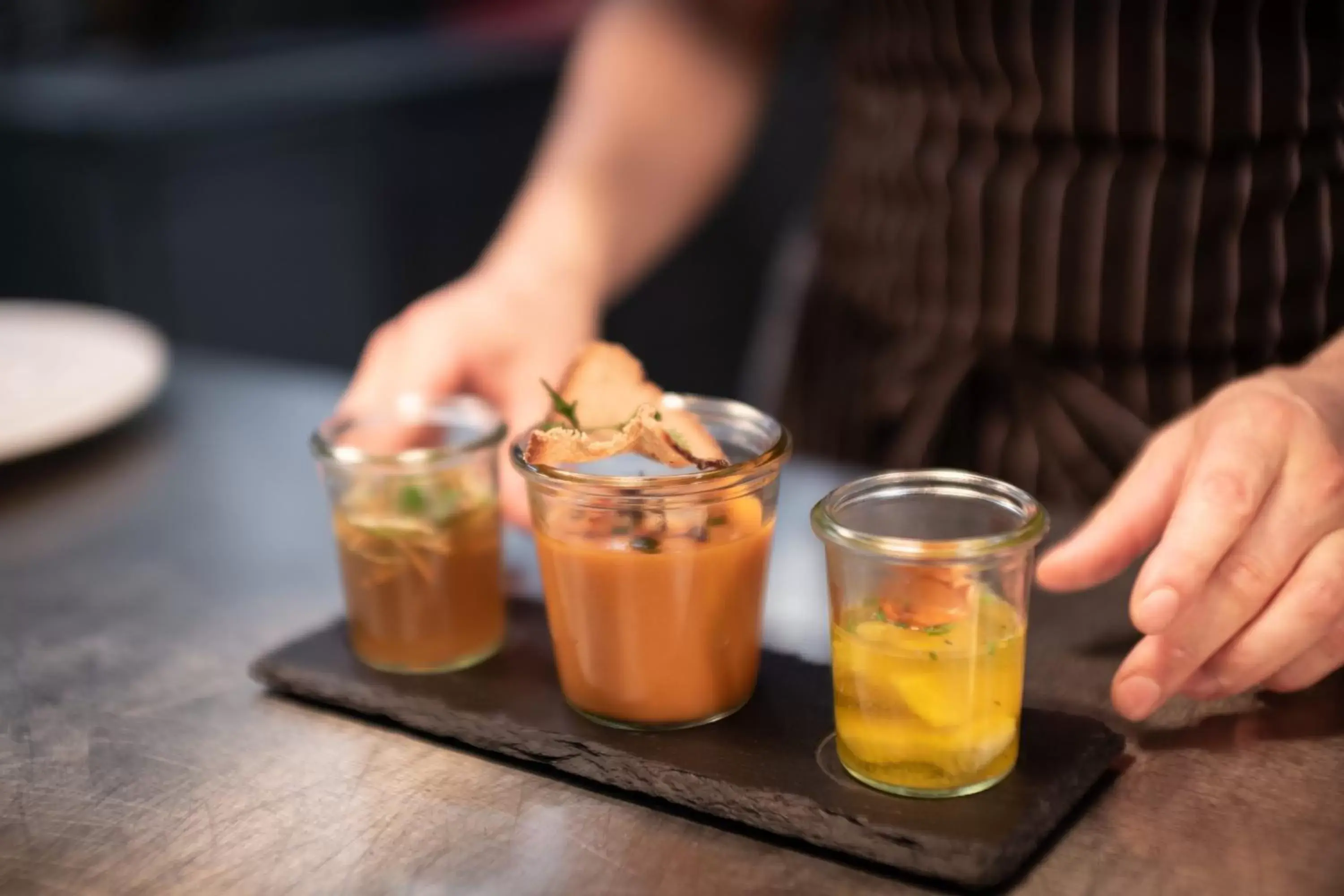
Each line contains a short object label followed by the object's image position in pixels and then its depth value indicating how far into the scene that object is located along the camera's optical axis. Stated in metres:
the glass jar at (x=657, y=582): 0.84
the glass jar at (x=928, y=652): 0.76
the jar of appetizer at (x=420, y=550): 0.98
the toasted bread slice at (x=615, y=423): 0.84
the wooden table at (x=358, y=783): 0.75
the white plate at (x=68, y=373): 1.46
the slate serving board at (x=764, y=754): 0.74
